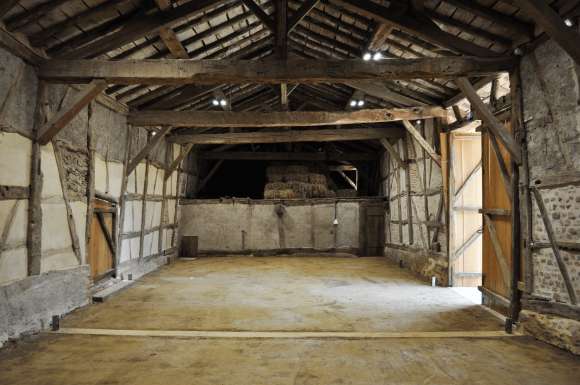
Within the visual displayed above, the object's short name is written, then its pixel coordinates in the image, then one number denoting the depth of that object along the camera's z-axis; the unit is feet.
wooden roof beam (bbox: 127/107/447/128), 24.48
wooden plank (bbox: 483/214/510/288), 16.28
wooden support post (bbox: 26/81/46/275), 14.48
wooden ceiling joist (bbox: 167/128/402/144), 31.19
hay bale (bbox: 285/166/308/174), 41.96
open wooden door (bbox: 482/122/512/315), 16.34
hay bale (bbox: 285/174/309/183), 41.14
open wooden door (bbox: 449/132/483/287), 22.86
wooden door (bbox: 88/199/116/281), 20.24
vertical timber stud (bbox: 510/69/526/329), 14.82
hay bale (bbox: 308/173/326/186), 41.65
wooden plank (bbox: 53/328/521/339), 13.67
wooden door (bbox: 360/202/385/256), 38.40
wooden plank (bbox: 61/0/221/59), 15.48
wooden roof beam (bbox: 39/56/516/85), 14.99
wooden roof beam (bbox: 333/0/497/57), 15.37
